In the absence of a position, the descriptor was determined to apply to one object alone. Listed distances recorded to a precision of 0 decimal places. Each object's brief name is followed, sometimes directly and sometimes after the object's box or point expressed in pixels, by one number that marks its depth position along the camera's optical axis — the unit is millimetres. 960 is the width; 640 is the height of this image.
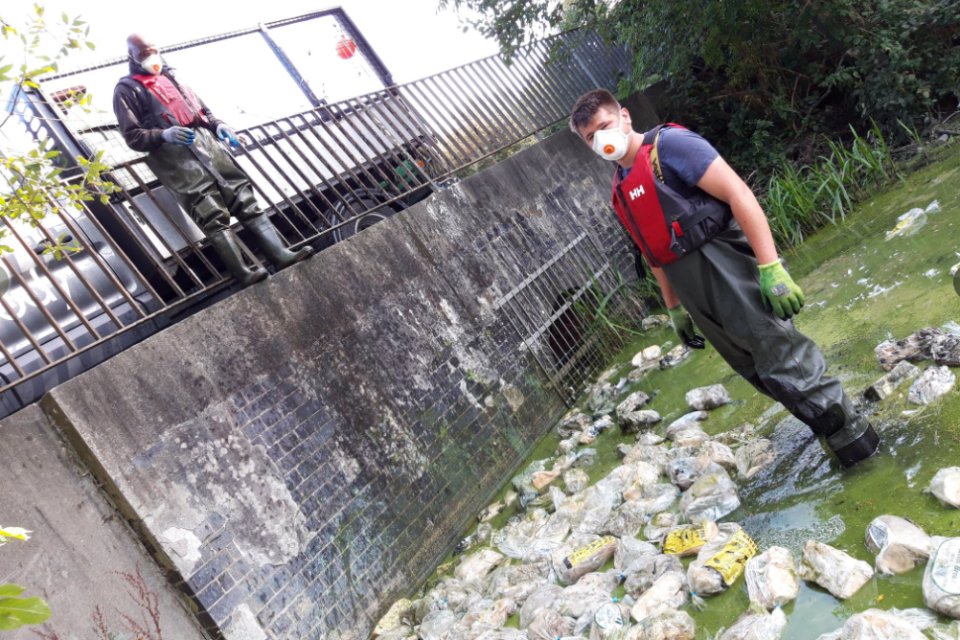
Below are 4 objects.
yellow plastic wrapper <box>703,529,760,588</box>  2553
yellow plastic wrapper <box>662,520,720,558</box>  2822
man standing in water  2756
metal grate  5676
